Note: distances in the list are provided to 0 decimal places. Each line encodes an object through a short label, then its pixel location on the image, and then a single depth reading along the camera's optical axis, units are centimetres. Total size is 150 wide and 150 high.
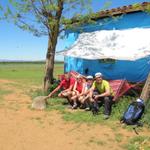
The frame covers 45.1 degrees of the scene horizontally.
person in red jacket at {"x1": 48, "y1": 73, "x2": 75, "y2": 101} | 585
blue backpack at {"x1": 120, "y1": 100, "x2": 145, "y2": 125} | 449
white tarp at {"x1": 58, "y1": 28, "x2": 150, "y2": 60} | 603
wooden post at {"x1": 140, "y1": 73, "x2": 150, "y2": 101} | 506
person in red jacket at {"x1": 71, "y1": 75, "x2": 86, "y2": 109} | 564
